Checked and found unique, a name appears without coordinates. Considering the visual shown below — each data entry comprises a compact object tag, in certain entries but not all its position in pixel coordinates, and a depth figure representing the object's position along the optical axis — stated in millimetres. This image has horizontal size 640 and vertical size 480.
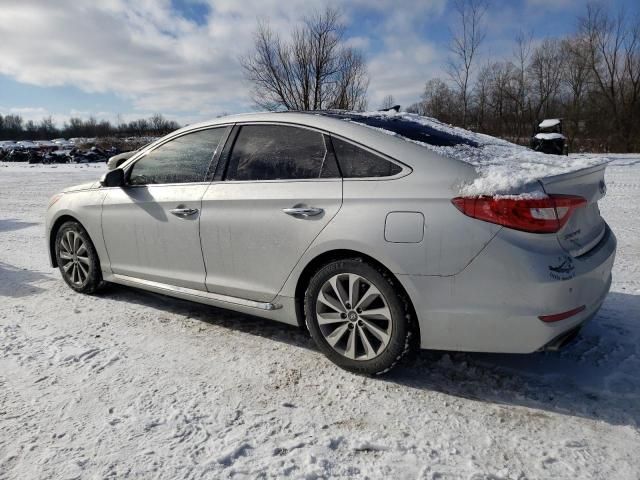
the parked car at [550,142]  15875
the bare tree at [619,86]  28250
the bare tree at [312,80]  21453
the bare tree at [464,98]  25420
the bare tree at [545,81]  33312
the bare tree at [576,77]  31281
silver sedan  2410
